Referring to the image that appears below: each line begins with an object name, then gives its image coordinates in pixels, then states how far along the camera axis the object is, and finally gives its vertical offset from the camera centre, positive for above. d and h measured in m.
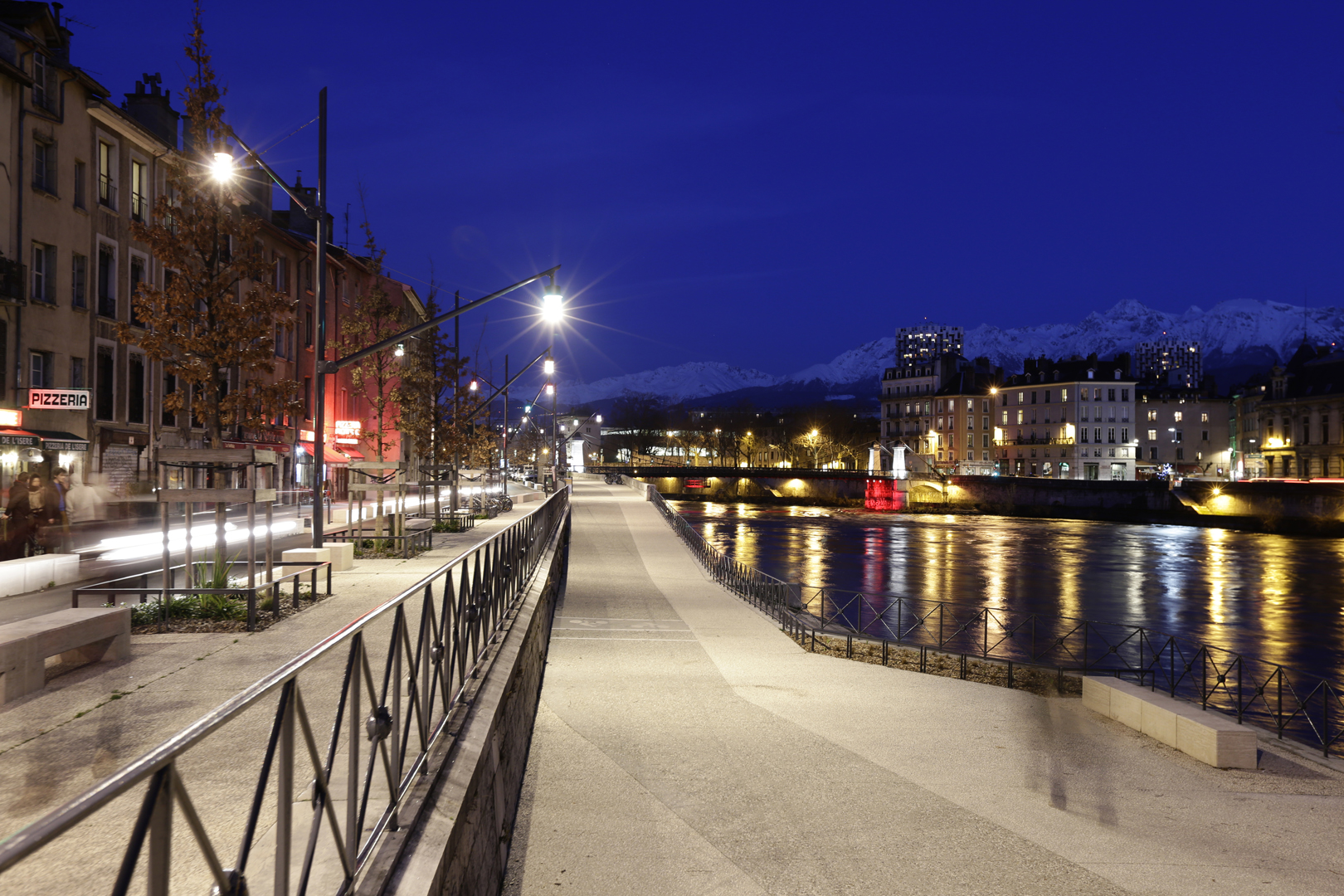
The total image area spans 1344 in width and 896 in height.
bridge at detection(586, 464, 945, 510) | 111.75 -2.95
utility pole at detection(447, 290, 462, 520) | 37.81 +2.09
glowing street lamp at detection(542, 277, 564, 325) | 21.59 +3.28
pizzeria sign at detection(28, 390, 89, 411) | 28.88 +1.62
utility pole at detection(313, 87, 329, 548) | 17.47 +2.01
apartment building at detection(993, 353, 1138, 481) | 127.31 +4.64
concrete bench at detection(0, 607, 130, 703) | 8.28 -1.67
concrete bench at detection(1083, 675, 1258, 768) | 11.54 -3.25
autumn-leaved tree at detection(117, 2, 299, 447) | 17.17 +3.03
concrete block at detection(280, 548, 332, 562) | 18.08 -1.80
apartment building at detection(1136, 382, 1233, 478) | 132.62 +3.10
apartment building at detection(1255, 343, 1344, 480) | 99.44 +4.32
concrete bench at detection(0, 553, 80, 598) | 16.03 -1.96
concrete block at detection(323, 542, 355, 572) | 19.47 -1.91
